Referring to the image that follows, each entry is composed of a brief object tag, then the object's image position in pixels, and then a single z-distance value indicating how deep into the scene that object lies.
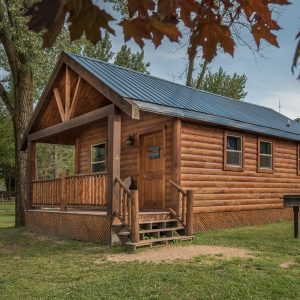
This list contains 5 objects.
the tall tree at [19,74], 16.97
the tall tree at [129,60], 36.91
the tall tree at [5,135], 34.56
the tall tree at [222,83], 39.78
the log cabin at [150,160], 10.41
